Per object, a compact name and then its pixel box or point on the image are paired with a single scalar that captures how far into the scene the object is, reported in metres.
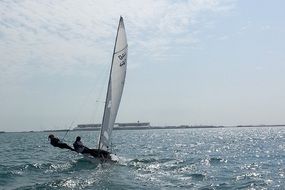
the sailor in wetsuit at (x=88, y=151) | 33.66
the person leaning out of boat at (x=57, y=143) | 32.48
